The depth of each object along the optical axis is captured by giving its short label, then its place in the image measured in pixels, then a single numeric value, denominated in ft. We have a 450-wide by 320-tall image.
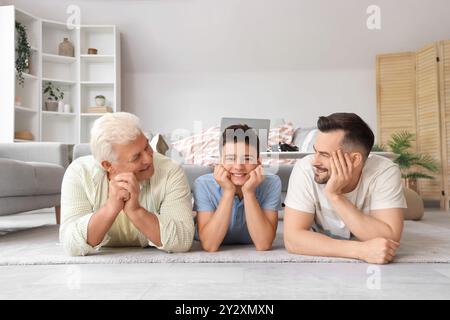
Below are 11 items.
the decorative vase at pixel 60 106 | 18.78
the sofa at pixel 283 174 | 12.12
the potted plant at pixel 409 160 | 17.26
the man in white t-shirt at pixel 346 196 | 5.52
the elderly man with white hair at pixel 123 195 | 5.68
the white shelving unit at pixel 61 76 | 17.43
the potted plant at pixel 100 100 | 19.27
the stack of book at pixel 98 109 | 19.16
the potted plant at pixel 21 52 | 17.24
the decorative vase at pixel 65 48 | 18.93
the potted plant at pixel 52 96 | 18.71
